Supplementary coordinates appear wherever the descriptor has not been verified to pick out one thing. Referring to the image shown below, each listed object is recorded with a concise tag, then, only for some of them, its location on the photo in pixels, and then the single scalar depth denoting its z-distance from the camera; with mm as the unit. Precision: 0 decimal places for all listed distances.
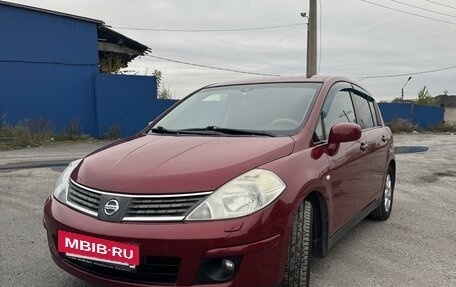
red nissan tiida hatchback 2502
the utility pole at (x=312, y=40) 19609
